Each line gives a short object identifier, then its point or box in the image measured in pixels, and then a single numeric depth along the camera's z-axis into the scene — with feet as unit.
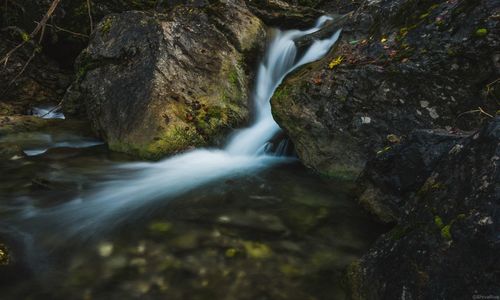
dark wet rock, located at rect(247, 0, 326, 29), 30.60
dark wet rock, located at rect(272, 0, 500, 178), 15.56
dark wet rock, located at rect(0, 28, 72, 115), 30.63
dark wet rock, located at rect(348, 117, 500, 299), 6.64
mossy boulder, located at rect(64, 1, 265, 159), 20.97
